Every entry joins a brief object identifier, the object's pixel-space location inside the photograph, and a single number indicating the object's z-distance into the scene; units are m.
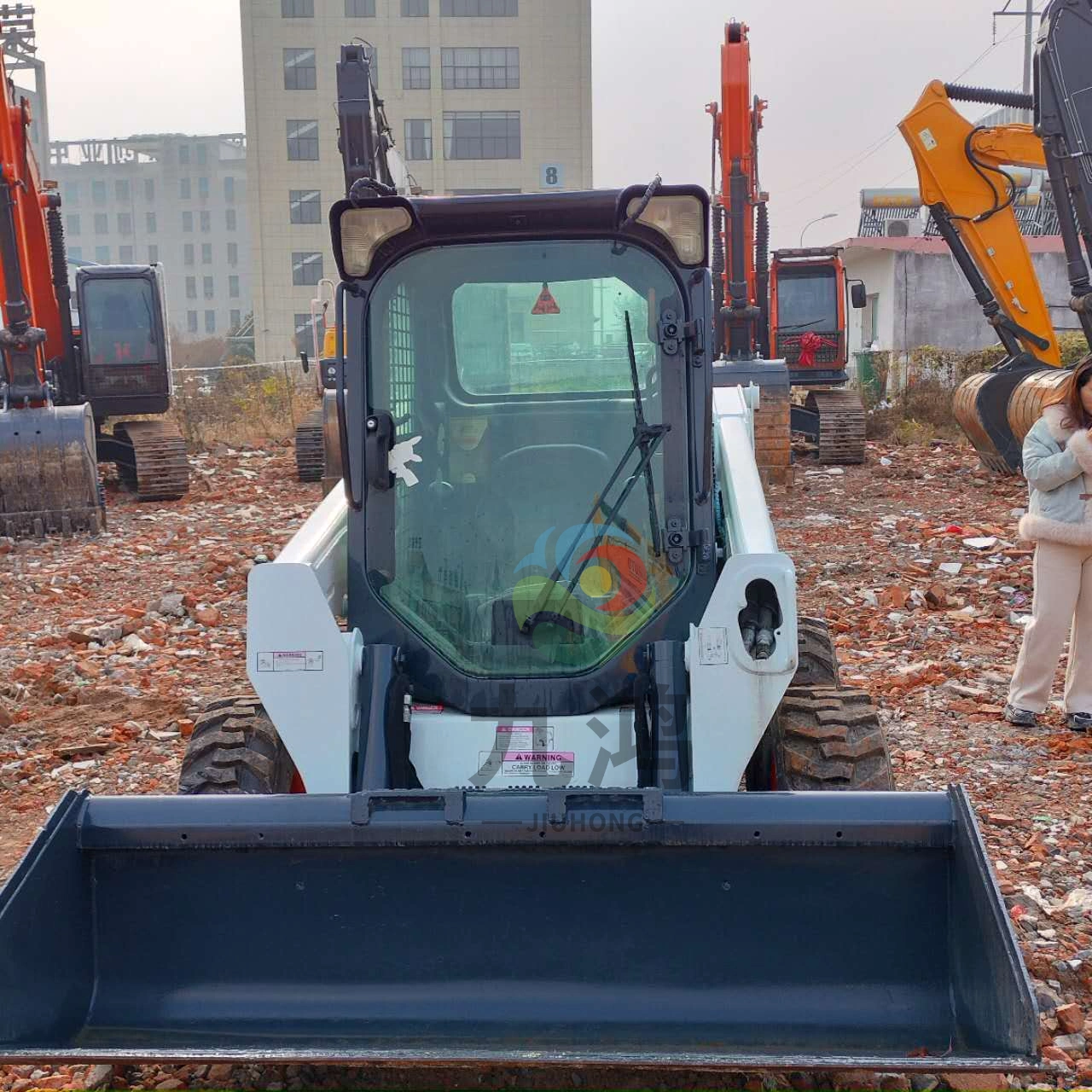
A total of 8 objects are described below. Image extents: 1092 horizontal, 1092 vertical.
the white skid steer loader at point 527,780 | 3.34
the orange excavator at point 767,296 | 15.05
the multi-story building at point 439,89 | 49.62
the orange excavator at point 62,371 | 12.43
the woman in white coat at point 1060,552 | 6.26
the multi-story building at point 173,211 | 93.25
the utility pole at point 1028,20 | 43.91
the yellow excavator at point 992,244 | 13.68
